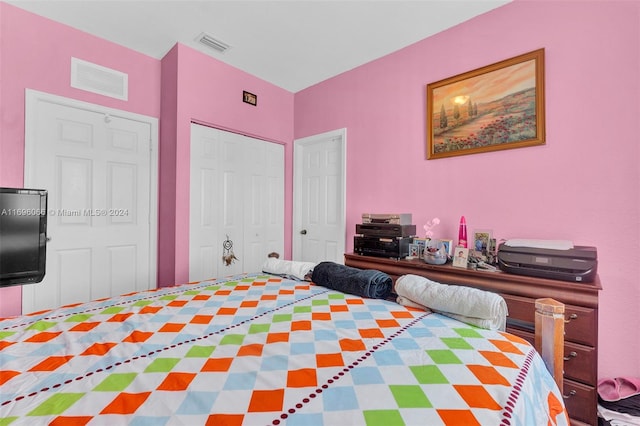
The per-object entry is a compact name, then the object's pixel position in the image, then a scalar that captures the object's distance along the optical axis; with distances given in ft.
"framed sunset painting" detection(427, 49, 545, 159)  6.45
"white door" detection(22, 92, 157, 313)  7.55
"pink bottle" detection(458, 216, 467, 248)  6.89
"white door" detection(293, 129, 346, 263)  10.39
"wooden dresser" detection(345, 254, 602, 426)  4.71
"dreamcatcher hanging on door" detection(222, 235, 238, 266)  10.12
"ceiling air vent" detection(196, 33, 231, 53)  8.32
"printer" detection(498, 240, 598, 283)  4.88
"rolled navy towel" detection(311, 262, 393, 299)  5.00
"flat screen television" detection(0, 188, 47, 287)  5.64
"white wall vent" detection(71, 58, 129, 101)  8.00
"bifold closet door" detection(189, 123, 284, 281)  9.43
